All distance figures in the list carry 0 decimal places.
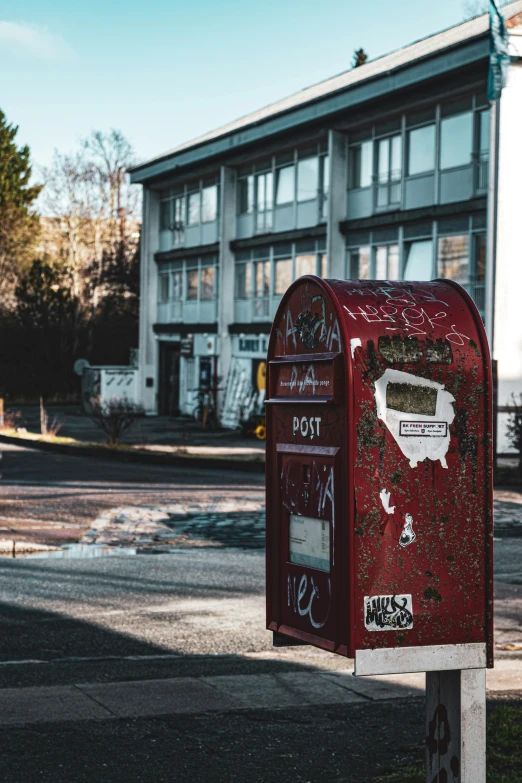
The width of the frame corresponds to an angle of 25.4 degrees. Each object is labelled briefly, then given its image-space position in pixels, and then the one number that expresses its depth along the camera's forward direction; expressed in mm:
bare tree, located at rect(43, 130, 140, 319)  57375
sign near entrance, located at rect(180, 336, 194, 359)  44156
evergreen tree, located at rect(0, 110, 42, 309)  62844
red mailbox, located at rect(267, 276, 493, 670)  3834
